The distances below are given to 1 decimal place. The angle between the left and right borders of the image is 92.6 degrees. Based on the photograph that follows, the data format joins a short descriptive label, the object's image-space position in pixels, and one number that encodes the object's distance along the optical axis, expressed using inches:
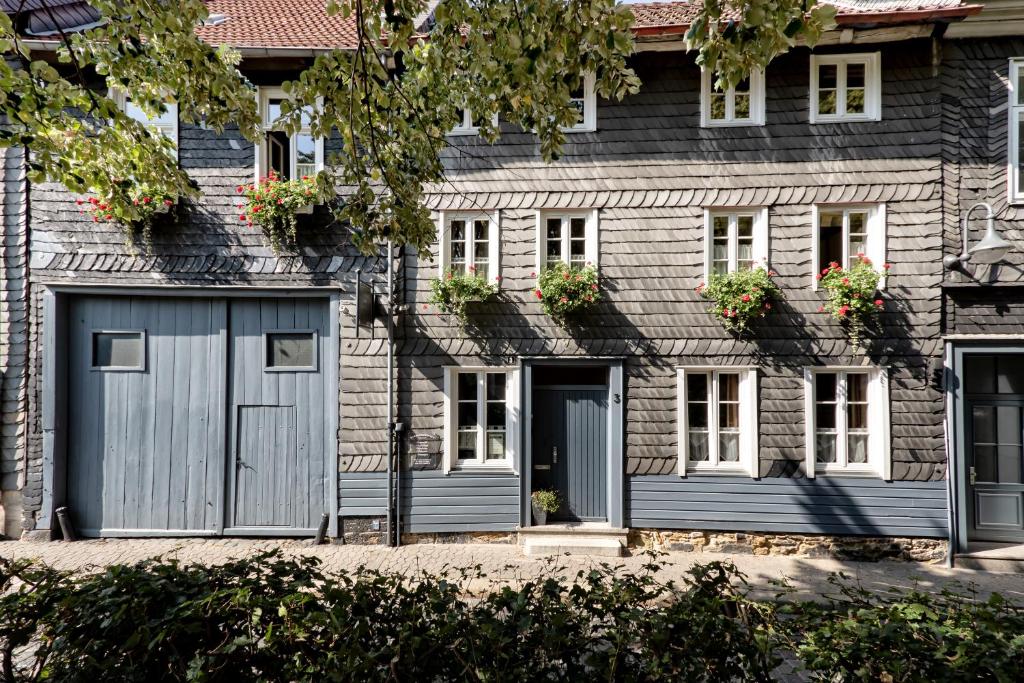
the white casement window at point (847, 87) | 268.8
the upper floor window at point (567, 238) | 282.7
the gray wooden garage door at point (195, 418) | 284.2
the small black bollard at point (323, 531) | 276.8
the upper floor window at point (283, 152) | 284.4
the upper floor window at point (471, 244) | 283.6
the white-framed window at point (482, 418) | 283.0
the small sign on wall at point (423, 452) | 281.6
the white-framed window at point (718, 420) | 273.3
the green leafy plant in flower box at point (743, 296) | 261.7
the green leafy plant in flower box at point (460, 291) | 273.4
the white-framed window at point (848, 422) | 266.8
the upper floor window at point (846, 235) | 269.6
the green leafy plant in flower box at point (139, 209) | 263.7
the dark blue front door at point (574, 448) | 284.0
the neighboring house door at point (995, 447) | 268.7
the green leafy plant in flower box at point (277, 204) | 271.1
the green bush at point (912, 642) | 72.1
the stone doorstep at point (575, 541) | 263.7
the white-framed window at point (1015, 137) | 261.7
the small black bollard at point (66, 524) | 276.1
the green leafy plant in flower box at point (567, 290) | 269.0
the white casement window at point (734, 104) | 274.5
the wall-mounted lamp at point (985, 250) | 239.5
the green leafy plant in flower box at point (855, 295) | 257.9
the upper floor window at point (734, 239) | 276.1
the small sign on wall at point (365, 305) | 259.8
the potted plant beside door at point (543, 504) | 277.0
